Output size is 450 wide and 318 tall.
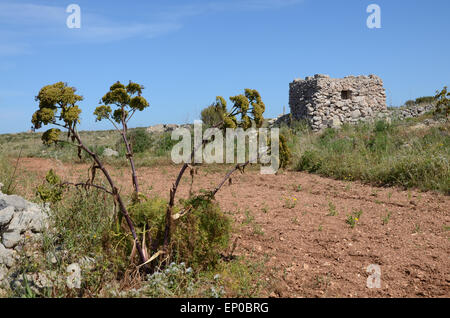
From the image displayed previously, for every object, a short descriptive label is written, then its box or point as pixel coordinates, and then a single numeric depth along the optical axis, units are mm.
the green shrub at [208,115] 14197
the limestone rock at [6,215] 3477
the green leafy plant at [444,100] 9930
